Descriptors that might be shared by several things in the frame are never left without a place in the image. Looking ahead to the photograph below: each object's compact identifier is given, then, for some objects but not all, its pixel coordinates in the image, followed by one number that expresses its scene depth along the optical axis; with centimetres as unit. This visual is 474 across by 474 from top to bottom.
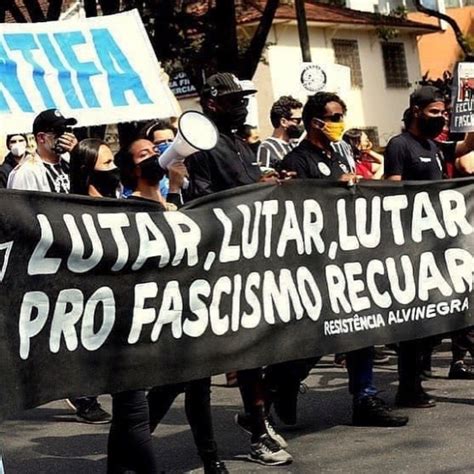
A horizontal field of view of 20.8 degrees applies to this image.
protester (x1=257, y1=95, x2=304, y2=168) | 991
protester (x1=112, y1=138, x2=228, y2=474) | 539
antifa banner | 810
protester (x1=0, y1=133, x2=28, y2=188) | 1067
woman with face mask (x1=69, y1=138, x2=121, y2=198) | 662
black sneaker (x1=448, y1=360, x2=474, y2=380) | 835
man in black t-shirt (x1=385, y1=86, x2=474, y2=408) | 744
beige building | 3212
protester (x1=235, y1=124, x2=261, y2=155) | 994
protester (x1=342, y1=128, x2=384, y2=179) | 1119
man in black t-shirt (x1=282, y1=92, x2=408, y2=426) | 697
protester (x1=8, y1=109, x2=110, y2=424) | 746
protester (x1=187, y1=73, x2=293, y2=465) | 633
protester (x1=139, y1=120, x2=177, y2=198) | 810
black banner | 514
